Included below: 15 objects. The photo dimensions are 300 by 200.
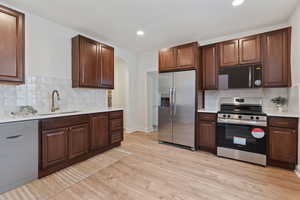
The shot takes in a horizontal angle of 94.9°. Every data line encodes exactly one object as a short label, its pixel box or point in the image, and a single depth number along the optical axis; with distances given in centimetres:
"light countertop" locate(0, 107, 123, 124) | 170
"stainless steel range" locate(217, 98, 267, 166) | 246
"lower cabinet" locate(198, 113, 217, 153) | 296
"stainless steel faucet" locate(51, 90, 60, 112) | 266
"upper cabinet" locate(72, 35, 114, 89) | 285
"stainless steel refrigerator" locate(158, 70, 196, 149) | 316
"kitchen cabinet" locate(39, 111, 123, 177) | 206
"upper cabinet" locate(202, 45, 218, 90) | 317
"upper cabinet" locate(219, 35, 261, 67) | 276
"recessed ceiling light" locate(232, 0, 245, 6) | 209
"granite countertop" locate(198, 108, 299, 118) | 222
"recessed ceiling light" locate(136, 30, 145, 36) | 316
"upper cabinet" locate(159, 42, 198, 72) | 315
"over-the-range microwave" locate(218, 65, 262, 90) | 276
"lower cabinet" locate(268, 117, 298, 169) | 222
